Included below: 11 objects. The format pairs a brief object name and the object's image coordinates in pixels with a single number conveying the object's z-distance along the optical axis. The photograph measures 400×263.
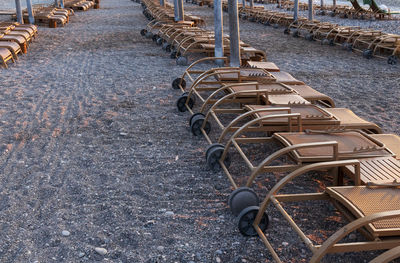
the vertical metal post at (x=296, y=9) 17.47
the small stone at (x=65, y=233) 3.52
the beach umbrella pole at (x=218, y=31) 10.12
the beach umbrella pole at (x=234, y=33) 9.31
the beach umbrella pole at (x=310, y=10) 17.48
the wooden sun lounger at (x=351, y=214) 2.57
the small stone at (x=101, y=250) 3.27
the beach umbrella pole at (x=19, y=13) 17.27
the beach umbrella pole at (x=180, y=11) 16.30
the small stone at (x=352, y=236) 3.45
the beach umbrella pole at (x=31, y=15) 18.83
